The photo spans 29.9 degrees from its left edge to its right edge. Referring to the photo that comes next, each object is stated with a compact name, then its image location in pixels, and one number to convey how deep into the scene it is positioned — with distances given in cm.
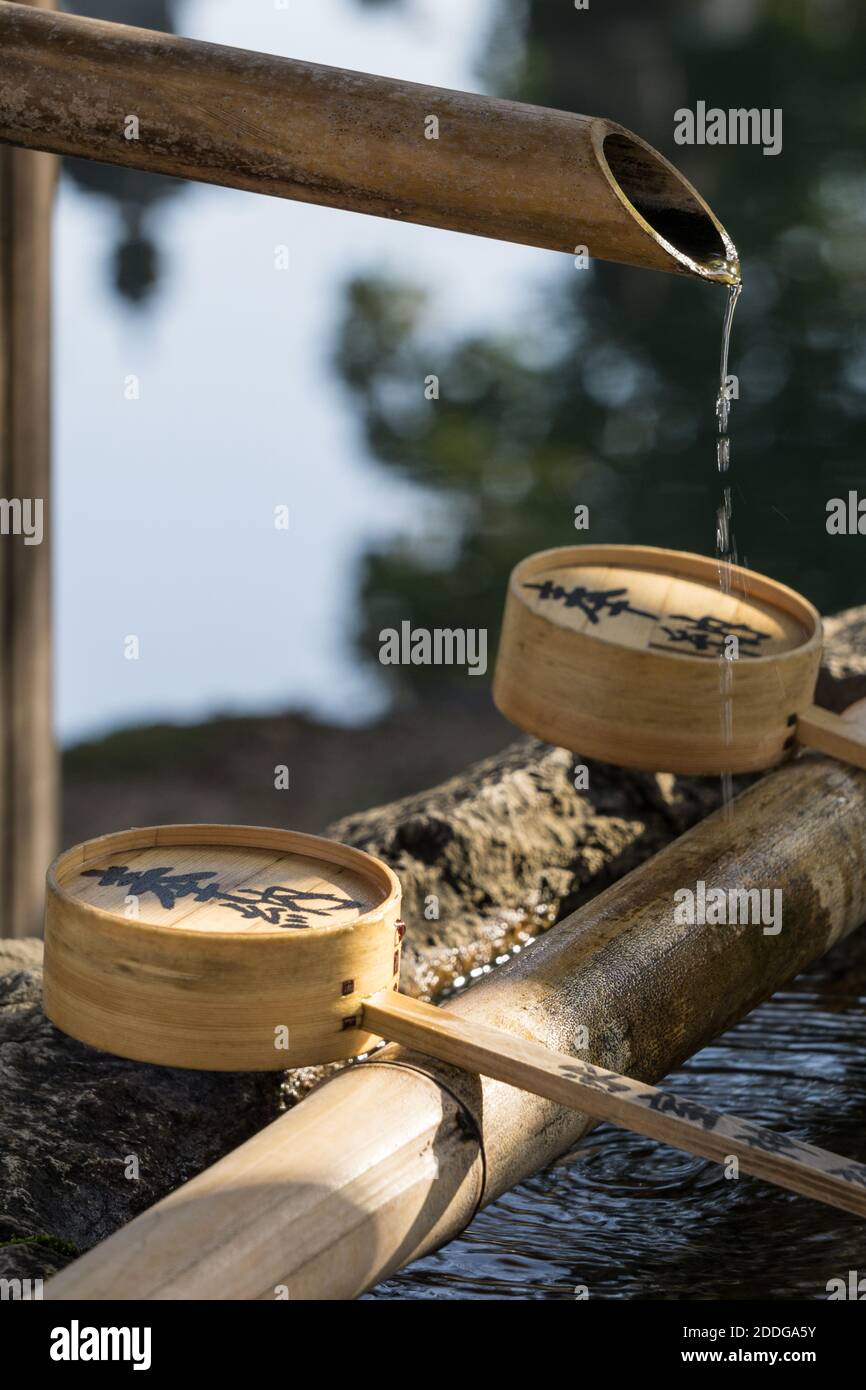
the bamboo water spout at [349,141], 210
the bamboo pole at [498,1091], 181
